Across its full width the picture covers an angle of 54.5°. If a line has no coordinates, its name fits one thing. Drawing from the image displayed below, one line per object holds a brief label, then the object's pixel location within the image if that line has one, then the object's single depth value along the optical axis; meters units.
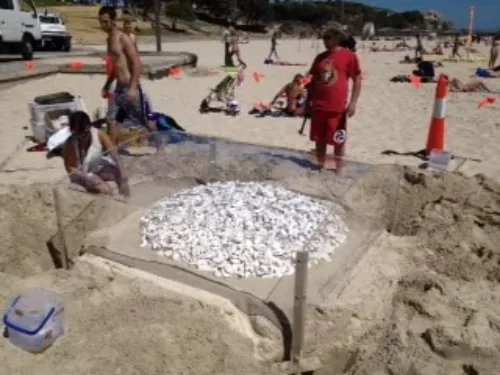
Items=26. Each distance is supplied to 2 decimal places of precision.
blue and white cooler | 2.48
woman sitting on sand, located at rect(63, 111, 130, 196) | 3.63
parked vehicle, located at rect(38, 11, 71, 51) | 18.50
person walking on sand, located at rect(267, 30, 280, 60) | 18.62
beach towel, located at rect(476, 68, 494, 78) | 13.23
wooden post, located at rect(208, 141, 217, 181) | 4.28
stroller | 7.57
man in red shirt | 4.10
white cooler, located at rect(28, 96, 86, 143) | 5.56
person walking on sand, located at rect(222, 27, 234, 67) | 13.76
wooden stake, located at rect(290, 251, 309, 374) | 2.36
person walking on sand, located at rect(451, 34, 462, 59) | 21.34
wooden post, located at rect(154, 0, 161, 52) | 13.43
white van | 12.24
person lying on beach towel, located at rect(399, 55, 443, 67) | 17.54
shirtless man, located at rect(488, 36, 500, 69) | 15.71
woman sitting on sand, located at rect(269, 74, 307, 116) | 7.34
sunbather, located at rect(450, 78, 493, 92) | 9.95
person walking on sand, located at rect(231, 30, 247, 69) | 14.17
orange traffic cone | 5.04
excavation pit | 2.90
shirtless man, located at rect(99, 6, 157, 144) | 4.48
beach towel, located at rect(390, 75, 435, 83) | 11.67
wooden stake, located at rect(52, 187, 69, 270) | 3.31
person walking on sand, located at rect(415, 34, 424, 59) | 18.90
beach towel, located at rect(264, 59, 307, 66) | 17.12
